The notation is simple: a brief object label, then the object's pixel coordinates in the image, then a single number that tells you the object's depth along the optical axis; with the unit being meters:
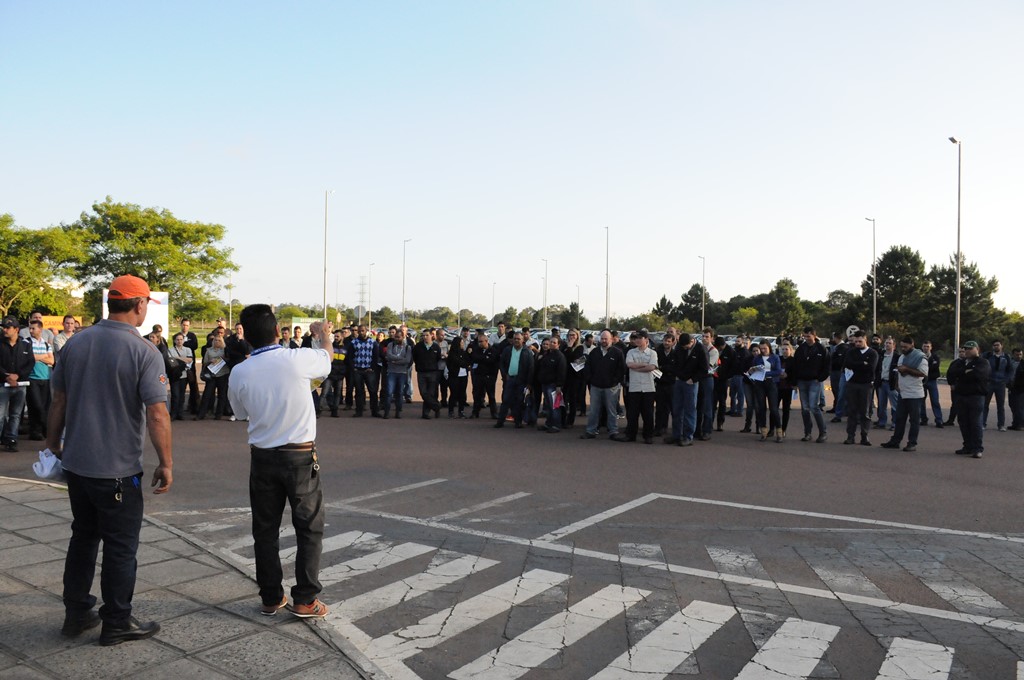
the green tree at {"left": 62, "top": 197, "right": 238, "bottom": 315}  47.22
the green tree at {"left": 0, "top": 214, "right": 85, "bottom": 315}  44.50
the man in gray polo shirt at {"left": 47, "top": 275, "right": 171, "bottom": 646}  4.18
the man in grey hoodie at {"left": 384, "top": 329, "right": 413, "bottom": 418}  15.90
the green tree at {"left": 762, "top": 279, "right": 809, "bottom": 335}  75.06
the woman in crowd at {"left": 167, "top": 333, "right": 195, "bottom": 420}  14.88
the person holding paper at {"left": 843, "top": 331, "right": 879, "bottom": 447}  13.14
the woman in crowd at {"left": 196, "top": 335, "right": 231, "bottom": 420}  14.95
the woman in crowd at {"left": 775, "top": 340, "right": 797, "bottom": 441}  13.50
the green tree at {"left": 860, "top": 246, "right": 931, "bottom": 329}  65.94
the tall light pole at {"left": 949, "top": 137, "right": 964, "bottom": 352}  35.25
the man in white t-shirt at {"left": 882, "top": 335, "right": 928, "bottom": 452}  12.78
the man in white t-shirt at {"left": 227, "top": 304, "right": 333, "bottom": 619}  4.61
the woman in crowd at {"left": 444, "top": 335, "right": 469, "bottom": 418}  16.58
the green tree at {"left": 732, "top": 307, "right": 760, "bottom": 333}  81.62
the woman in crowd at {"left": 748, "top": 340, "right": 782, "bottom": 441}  13.68
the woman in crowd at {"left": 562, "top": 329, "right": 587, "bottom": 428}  15.20
